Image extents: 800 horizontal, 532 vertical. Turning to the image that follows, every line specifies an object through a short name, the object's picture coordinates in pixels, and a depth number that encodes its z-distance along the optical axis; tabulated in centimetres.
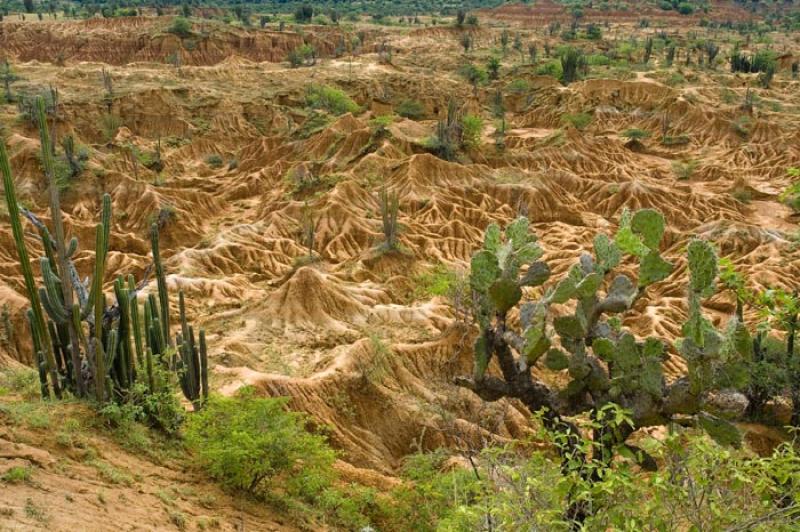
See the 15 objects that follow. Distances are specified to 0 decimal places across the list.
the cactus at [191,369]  1289
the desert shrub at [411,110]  5672
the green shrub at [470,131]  4547
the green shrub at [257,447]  1041
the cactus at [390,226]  3027
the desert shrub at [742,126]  5194
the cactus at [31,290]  913
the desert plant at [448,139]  4306
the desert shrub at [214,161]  4916
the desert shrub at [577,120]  5684
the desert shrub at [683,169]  4628
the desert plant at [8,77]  4914
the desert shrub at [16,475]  784
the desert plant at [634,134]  5356
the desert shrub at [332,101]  5528
